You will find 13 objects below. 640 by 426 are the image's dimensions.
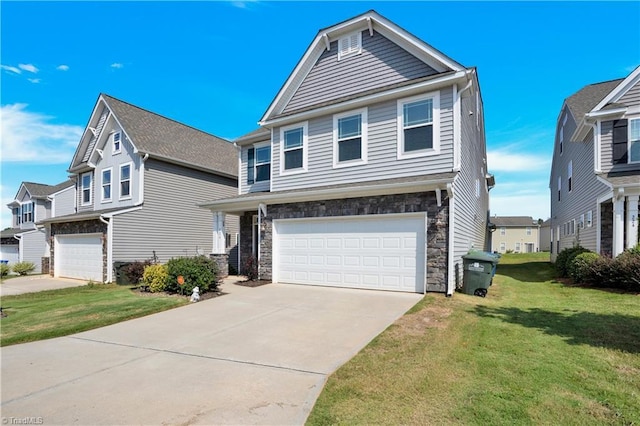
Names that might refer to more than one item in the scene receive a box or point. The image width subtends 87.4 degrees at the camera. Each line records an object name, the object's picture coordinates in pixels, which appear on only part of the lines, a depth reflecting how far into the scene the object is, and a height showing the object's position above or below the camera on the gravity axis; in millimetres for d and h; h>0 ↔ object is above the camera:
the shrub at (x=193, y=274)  10344 -1961
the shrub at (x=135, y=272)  14031 -2566
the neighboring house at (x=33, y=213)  26016 -187
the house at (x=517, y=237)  46625 -3469
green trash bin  9398 -1711
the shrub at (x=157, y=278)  11125 -2264
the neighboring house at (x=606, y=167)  11008 +1850
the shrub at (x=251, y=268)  12977 -2268
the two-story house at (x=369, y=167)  9586 +1470
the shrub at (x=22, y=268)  20906 -3608
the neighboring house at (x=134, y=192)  16234 +1047
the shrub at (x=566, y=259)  13328 -1992
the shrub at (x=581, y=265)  11141 -1811
